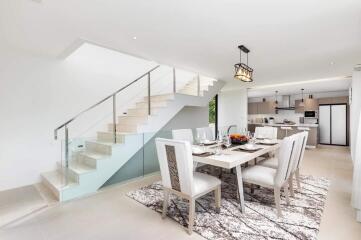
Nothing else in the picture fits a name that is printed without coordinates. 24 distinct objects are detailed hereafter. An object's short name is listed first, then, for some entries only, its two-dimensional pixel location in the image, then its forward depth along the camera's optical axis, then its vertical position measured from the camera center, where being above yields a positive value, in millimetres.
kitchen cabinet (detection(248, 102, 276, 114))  9703 +487
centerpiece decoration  3406 -389
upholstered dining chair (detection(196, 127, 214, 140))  4214 -323
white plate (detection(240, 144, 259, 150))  2941 -466
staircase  3010 -602
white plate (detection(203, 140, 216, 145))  3423 -452
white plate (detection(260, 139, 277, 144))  3459 -443
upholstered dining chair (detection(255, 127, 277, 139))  4396 -351
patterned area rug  2061 -1221
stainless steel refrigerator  8023 -286
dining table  2305 -510
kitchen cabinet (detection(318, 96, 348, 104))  8023 +729
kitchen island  7527 -585
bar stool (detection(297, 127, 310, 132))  7455 -431
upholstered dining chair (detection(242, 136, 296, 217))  2360 -764
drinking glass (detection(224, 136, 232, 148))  3258 -433
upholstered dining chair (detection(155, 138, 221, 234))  2078 -687
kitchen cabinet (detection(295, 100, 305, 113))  9062 +476
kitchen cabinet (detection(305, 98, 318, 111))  8680 +597
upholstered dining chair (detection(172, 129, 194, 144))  3664 -340
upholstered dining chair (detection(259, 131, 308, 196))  2761 -661
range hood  9438 +655
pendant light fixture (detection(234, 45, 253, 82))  3111 +767
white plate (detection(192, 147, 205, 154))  2677 -474
